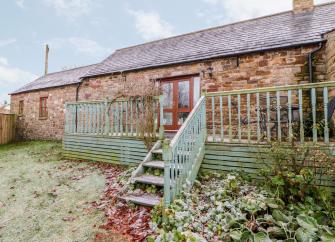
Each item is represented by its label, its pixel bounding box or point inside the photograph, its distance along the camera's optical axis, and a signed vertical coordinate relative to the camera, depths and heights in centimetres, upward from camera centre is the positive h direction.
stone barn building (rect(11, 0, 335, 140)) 646 +248
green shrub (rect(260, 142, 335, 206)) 306 -67
